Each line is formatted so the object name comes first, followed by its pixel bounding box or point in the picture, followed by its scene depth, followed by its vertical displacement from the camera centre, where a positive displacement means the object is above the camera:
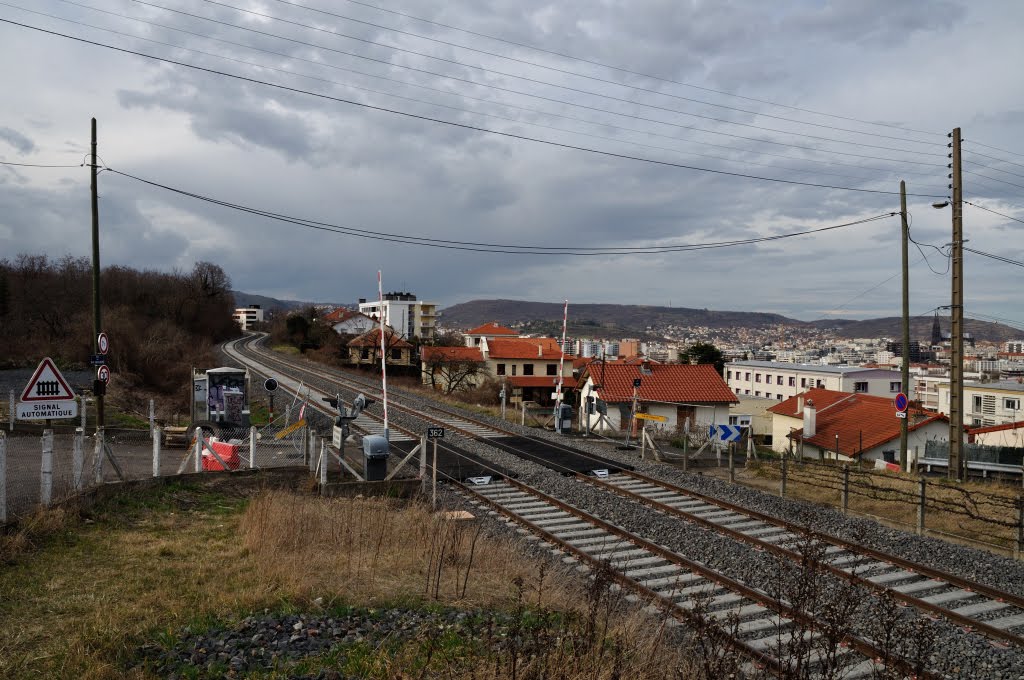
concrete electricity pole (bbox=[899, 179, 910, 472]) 18.91 +0.04
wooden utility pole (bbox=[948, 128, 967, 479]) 16.19 -0.16
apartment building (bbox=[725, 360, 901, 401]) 72.50 -5.69
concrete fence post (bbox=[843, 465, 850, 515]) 12.54 -3.01
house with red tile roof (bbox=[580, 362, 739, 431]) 34.00 -3.23
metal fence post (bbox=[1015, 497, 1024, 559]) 9.83 -3.01
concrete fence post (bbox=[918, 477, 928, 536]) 10.96 -2.99
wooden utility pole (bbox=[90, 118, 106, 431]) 15.96 +1.03
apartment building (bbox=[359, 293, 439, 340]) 114.44 +3.10
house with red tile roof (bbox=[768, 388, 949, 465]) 29.91 -4.71
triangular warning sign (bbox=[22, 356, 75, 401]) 10.06 -0.82
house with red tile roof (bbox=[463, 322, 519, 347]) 96.81 -0.18
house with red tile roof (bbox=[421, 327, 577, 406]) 60.03 -3.17
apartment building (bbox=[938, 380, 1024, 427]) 50.72 -5.68
